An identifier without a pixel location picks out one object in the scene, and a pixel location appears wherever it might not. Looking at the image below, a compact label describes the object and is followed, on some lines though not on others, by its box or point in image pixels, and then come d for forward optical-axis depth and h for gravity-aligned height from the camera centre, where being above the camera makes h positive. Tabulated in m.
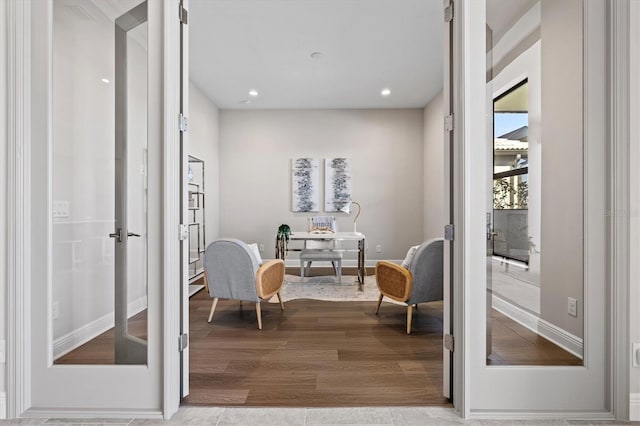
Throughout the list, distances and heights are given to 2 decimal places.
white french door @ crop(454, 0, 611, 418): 1.79 -0.09
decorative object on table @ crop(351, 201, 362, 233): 6.44 +0.05
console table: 4.96 -0.37
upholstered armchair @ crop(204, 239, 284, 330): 3.18 -0.57
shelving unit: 5.12 -0.08
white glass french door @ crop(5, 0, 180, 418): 1.77 -0.05
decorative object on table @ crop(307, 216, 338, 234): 5.71 -0.19
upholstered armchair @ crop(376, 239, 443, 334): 3.09 -0.59
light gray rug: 4.35 -1.06
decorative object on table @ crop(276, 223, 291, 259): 5.13 -0.43
